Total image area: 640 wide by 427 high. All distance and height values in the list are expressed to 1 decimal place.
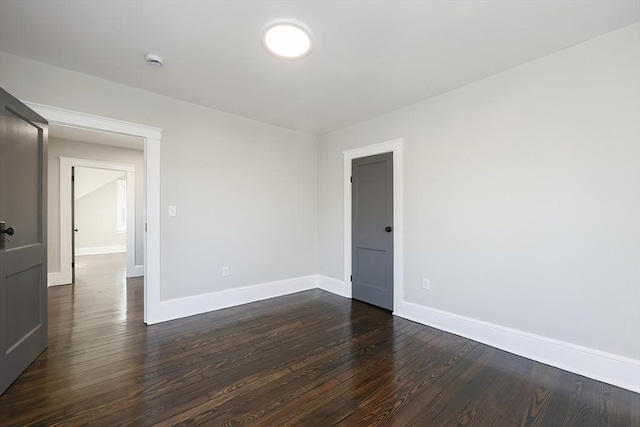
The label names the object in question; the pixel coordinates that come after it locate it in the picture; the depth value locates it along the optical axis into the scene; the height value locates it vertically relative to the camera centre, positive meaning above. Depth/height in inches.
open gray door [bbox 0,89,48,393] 73.0 -7.0
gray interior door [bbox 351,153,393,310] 135.7 -8.7
